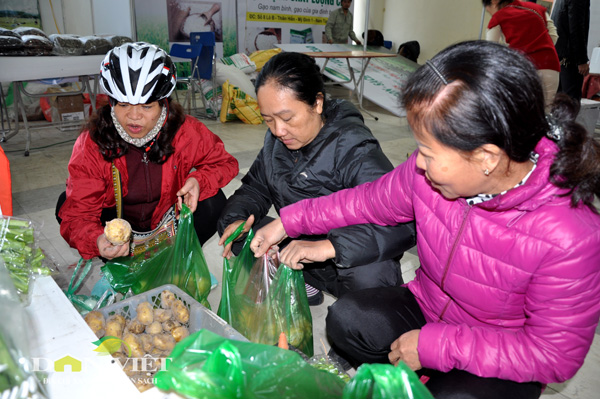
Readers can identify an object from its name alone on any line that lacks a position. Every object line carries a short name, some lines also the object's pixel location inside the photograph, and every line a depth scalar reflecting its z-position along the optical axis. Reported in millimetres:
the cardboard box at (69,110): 5512
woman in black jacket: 1513
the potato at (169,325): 1346
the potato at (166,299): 1379
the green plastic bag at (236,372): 579
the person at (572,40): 5000
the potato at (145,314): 1337
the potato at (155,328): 1335
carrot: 938
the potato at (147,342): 1328
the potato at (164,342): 1319
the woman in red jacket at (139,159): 1710
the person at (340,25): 9555
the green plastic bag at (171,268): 1643
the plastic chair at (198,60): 6113
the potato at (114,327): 1276
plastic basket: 1182
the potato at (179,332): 1343
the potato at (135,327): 1329
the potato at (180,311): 1340
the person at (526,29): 3686
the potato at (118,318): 1323
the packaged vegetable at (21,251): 984
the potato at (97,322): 1259
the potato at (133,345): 1278
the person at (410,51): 10398
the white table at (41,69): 4012
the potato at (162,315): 1346
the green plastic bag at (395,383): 578
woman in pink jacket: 882
